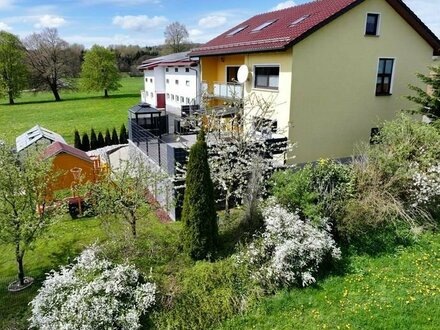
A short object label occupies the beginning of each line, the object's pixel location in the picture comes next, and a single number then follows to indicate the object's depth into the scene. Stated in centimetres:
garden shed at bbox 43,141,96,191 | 1538
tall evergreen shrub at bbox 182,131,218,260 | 820
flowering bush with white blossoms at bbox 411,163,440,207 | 934
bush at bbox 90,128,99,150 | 2333
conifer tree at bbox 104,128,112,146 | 2377
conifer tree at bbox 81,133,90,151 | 2310
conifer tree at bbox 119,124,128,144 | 2430
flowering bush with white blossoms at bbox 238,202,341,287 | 761
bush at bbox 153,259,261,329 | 689
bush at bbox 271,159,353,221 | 860
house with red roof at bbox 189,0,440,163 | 1457
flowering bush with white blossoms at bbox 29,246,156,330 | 646
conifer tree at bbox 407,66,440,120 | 1394
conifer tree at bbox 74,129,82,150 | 2284
